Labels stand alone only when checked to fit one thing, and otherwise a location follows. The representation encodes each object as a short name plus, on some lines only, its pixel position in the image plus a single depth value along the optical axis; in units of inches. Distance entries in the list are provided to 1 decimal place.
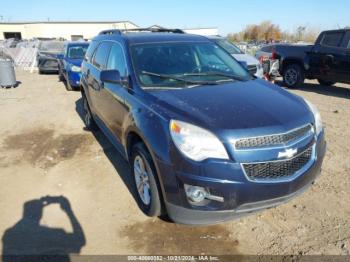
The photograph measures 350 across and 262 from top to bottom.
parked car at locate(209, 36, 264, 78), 380.0
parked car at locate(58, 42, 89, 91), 431.2
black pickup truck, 378.1
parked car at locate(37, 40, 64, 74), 680.4
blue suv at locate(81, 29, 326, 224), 109.1
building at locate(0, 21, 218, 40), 2383.1
